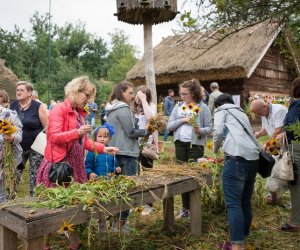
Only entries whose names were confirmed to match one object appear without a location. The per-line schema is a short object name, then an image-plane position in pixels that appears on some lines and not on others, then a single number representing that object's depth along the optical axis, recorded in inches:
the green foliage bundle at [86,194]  99.8
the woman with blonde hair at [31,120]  167.6
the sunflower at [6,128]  136.9
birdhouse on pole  295.4
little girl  146.2
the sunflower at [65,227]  92.9
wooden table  89.9
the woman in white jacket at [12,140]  150.9
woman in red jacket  121.4
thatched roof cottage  533.3
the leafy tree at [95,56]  1513.3
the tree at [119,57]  1578.5
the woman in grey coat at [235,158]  122.6
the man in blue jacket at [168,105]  486.3
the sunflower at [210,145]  165.0
